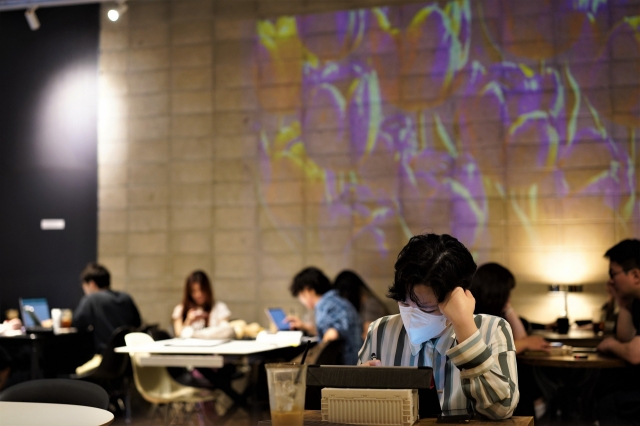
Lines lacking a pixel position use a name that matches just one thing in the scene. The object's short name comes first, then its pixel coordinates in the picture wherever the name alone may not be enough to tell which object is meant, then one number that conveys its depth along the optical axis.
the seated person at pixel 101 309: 7.63
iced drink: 1.85
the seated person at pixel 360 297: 7.77
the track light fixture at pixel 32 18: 8.62
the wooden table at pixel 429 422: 2.07
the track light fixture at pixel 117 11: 7.80
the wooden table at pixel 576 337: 6.76
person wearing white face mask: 2.20
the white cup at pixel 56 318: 7.70
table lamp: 8.01
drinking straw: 1.86
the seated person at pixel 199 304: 8.02
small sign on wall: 9.50
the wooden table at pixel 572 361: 4.86
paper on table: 5.69
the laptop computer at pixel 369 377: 2.01
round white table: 2.29
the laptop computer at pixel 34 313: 8.00
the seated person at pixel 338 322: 6.43
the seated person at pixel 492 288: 4.88
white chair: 6.29
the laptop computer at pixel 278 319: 7.51
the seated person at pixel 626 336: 4.84
